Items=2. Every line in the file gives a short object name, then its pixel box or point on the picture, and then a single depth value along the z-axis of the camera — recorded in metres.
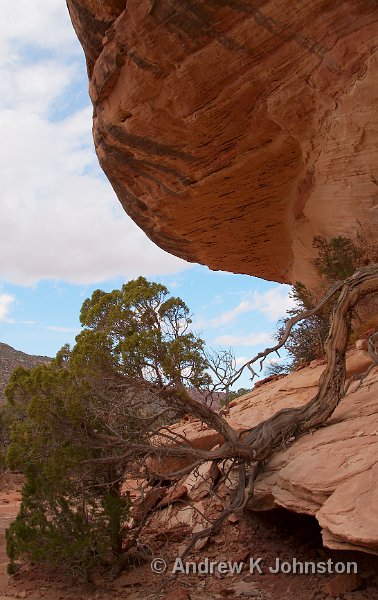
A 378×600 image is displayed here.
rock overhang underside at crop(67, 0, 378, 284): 8.79
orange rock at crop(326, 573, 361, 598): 5.79
